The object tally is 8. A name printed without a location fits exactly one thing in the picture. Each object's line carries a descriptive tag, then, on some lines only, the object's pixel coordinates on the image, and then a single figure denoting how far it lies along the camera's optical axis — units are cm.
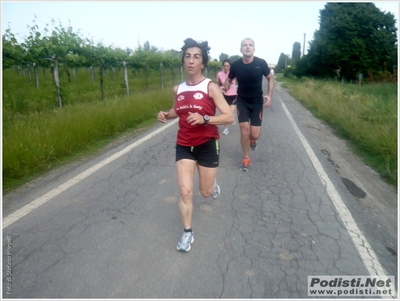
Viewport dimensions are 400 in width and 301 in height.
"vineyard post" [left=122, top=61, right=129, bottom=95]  1687
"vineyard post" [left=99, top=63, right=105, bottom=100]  1484
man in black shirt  567
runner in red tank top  330
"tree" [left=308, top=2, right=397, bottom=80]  4056
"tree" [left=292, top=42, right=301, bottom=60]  13525
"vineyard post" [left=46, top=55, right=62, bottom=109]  1110
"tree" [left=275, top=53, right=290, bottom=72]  11766
